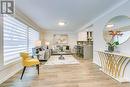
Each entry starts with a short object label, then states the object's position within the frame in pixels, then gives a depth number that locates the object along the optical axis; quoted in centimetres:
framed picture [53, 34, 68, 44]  591
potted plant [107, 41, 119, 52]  200
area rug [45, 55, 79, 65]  320
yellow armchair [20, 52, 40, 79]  196
